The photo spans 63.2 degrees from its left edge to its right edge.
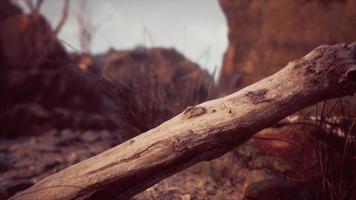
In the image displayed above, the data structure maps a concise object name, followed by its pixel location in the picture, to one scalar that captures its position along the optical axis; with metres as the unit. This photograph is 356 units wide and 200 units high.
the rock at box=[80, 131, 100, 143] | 5.03
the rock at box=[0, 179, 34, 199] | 2.26
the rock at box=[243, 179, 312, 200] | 2.12
